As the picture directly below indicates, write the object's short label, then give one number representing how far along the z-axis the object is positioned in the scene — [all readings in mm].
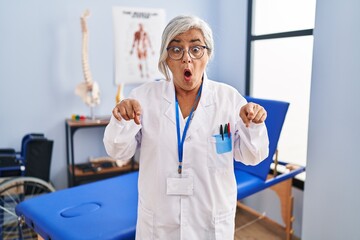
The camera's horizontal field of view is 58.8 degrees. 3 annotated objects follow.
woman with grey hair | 1043
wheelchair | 2236
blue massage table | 1423
